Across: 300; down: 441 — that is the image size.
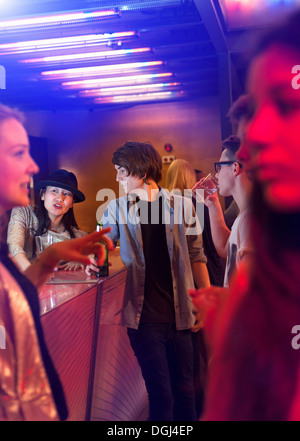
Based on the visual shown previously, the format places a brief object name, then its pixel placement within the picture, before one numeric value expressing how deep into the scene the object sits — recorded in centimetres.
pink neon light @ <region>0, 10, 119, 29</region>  296
